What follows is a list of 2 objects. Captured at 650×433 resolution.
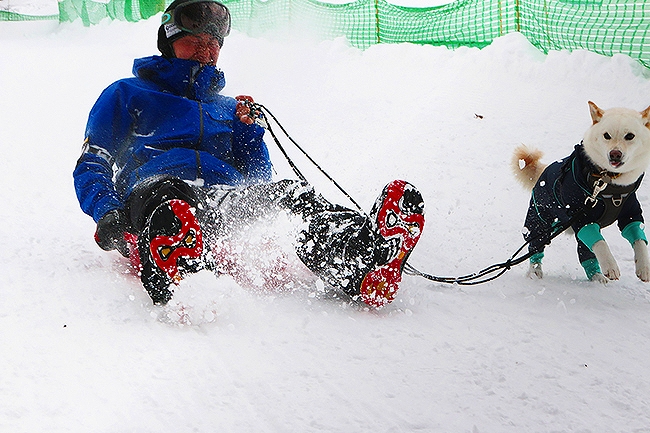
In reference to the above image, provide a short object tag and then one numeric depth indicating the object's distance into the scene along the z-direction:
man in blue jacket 4.22
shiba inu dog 5.58
